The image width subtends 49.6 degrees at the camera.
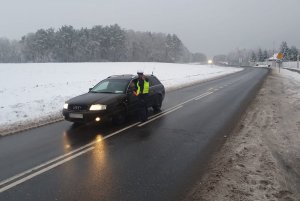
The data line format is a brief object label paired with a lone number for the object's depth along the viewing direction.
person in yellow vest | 10.96
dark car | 9.70
